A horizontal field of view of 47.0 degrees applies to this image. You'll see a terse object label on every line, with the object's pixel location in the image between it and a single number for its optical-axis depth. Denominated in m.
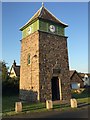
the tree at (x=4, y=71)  18.59
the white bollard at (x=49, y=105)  8.90
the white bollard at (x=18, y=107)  8.16
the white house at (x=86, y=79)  34.79
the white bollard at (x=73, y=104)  9.39
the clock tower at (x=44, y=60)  11.81
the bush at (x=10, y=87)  17.52
